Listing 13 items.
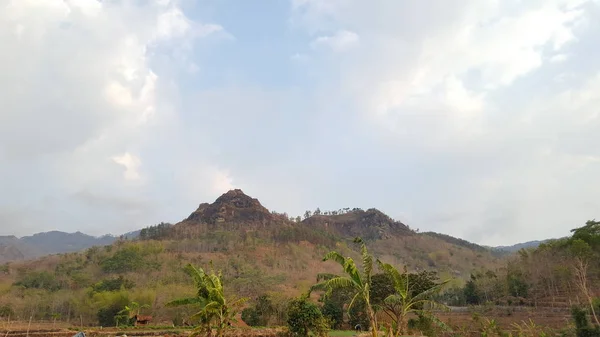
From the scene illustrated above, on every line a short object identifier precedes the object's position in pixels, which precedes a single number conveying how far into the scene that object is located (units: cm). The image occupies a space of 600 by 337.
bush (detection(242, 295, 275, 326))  3594
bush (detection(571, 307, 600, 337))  2139
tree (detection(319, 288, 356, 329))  3475
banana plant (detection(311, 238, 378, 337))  1442
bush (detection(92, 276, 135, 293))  5066
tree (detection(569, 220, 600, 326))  4184
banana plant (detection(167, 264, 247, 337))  1628
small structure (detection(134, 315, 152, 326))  3616
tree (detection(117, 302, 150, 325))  3732
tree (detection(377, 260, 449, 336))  1460
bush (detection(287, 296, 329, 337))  1970
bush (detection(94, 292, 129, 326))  3906
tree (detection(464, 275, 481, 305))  5538
